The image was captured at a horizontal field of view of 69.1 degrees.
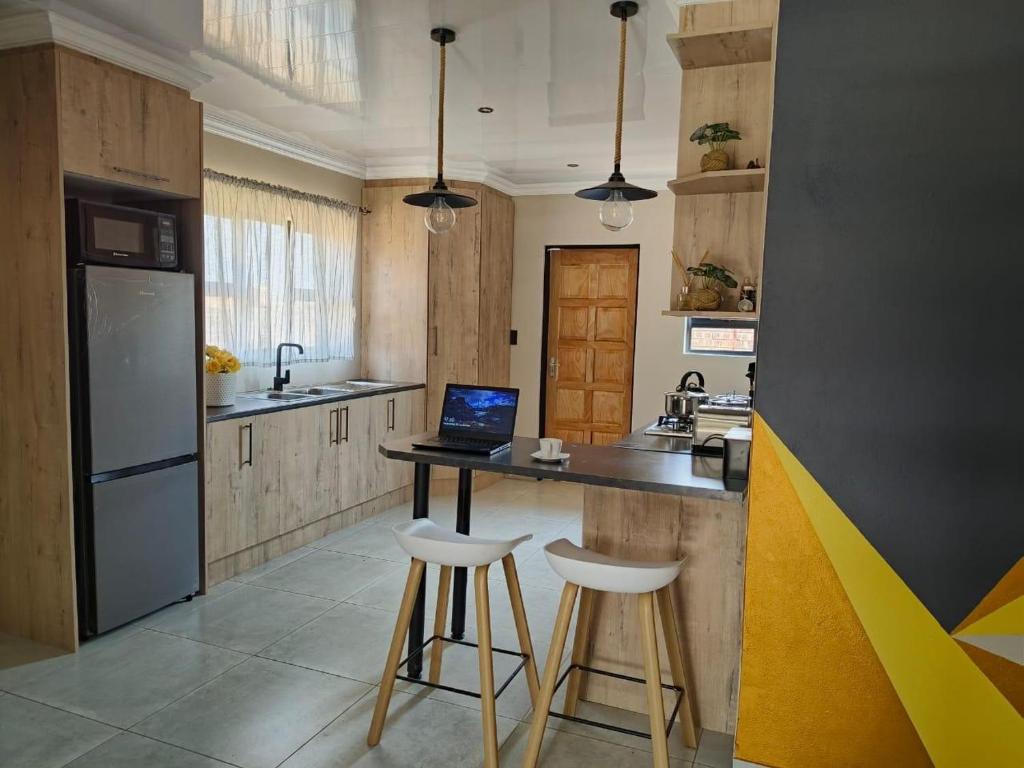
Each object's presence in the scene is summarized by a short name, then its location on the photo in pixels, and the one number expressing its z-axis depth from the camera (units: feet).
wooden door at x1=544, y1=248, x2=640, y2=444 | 20.65
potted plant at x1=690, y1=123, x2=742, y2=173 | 9.21
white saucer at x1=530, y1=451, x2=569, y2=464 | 8.35
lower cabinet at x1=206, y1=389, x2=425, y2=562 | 12.60
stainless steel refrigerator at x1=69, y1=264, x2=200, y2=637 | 10.01
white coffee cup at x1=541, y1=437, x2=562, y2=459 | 8.40
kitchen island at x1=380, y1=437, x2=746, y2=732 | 8.17
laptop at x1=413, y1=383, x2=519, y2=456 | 9.09
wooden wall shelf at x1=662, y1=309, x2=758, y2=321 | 9.48
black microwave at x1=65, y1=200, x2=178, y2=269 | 9.96
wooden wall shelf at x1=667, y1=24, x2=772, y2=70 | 8.63
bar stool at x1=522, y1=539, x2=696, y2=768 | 7.00
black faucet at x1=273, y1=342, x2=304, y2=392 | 15.78
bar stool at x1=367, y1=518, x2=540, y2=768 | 7.48
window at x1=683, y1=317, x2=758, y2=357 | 18.93
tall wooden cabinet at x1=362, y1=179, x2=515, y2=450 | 18.66
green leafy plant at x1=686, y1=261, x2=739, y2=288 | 9.56
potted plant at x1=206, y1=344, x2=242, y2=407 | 13.19
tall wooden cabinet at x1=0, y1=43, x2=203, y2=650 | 9.55
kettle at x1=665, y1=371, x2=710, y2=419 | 13.70
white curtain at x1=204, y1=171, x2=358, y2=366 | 14.74
